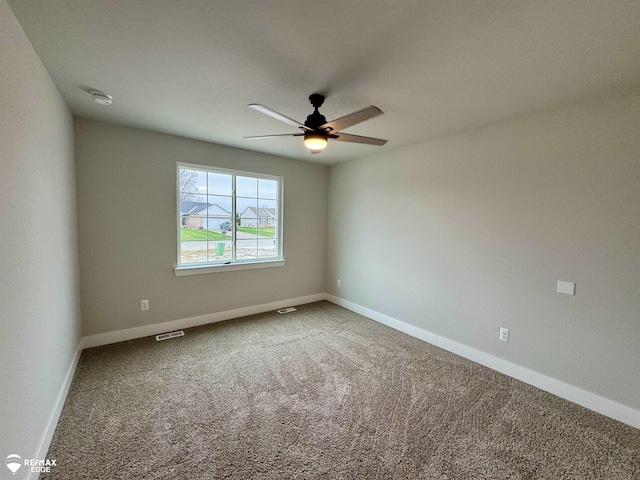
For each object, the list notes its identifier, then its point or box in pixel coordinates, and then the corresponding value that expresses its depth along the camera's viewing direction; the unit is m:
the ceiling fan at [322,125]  1.82
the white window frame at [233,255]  3.50
